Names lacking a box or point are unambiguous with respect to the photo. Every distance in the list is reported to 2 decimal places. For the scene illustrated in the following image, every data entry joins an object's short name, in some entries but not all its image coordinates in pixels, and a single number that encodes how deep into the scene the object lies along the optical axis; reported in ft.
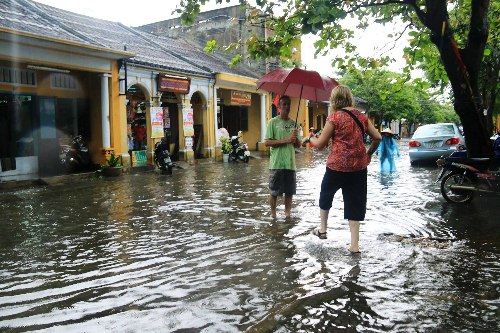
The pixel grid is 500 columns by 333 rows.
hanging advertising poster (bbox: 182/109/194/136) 62.18
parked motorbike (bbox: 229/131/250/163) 67.05
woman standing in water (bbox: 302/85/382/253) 14.87
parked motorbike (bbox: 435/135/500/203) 24.18
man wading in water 19.45
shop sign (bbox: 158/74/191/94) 56.29
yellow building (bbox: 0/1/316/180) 41.60
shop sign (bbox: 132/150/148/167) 55.77
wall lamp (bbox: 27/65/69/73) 40.13
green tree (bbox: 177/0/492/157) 23.72
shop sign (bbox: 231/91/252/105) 77.02
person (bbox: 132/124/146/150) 59.06
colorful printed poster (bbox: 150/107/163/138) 55.36
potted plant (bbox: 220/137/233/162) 67.36
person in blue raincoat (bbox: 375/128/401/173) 40.57
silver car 46.14
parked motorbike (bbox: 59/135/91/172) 45.78
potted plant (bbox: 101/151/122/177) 46.50
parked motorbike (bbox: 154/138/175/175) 49.24
